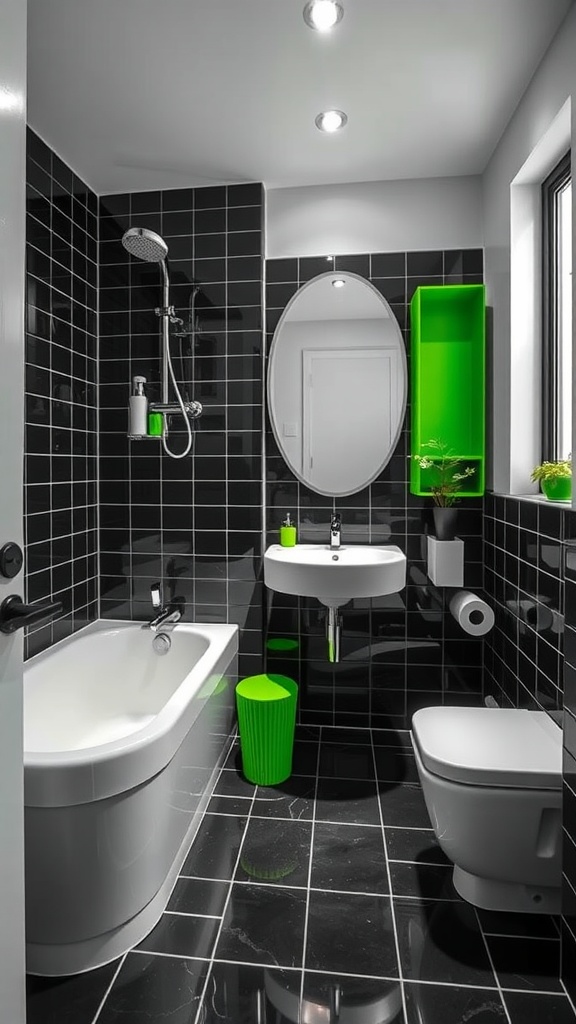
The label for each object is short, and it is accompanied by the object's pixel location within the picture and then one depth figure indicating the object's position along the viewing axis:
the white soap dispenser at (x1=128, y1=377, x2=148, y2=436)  2.36
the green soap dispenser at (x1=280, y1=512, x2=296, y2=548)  2.49
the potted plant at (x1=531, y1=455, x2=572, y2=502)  1.66
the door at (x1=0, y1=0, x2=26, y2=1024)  0.91
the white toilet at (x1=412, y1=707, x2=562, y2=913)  1.42
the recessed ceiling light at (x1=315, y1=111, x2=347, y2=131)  1.99
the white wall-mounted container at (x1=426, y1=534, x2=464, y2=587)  2.26
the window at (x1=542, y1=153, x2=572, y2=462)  1.94
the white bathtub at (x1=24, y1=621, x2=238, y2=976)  1.31
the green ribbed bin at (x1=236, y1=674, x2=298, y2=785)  2.09
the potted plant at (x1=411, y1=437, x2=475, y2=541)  2.29
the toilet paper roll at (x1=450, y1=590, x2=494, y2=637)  2.18
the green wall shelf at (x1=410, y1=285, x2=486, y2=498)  2.40
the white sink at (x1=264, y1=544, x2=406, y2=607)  2.04
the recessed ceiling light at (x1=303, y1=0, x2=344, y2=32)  1.52
